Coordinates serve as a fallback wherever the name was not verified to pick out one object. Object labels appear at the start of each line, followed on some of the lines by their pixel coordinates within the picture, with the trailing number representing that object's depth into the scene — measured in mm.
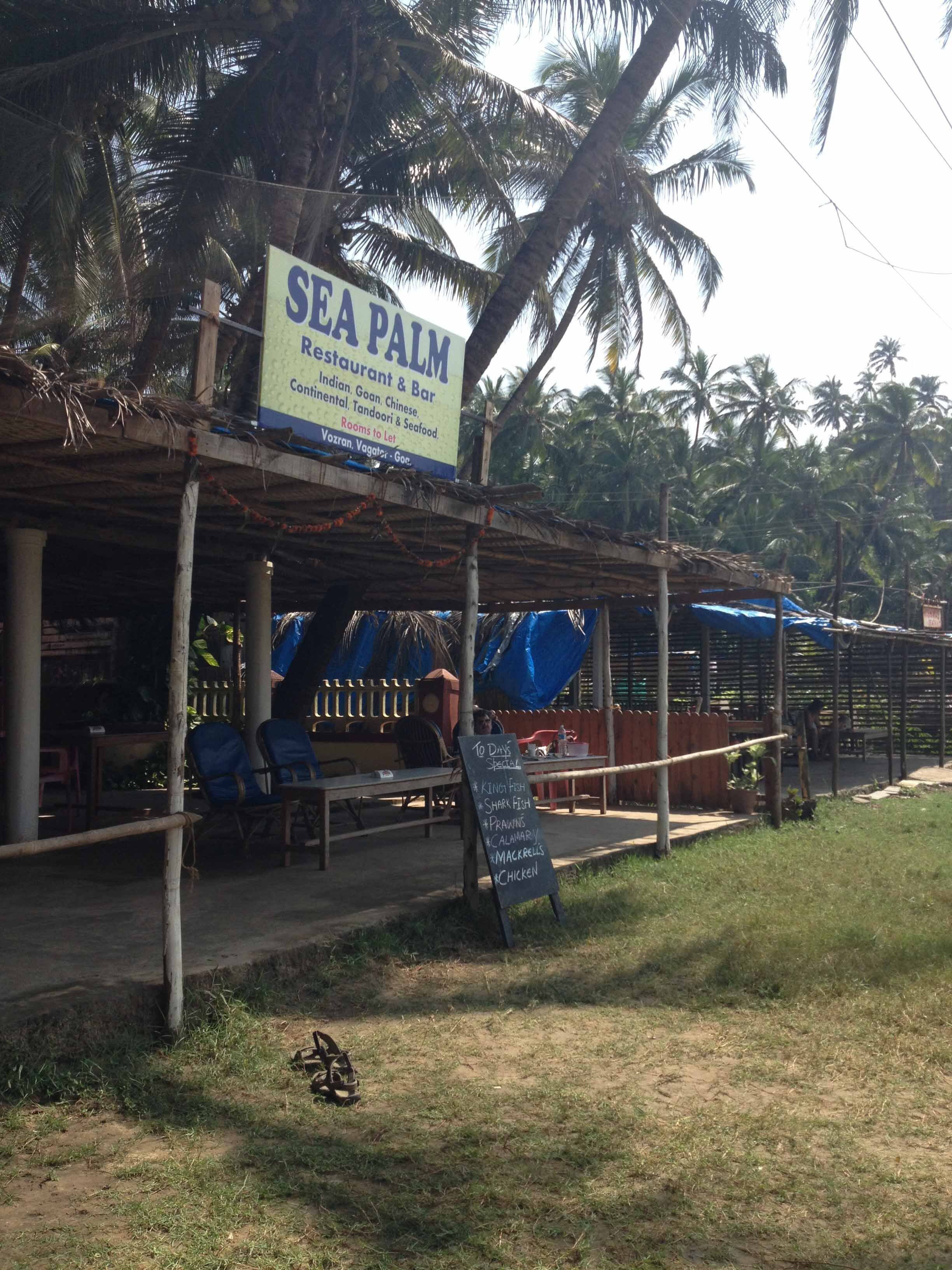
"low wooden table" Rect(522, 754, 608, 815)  9852
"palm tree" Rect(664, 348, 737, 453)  46125
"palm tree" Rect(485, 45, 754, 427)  18000
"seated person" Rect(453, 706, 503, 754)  10727
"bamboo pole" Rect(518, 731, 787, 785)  7785
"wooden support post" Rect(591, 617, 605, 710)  12961
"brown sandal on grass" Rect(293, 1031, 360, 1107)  4242
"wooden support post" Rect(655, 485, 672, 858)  9367
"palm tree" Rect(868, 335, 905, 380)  55938
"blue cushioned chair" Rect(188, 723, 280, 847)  8453
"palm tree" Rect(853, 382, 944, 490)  42688
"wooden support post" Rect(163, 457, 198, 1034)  4855
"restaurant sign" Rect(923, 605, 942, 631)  17453
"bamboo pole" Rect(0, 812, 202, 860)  4090
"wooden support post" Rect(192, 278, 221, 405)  5344
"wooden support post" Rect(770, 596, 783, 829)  11344
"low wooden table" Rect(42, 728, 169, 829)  8891
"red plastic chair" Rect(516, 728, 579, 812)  12125
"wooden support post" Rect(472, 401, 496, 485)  7688
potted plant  12000
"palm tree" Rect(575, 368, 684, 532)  39781
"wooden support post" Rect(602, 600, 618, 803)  12359
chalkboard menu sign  6738
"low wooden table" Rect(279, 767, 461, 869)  7699
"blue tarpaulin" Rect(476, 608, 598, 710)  17031
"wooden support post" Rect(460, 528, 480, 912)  7105
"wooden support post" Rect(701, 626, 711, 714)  15859
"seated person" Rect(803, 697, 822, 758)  18031
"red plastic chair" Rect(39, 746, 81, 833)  9797
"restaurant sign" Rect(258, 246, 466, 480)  5723
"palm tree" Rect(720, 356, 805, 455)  44469
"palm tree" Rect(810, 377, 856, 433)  53594
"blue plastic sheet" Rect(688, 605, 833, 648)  16016
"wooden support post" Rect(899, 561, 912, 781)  15547
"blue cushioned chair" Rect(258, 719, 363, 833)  9227
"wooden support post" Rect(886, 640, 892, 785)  15289
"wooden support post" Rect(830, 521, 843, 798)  13023
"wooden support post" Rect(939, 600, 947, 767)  17172
